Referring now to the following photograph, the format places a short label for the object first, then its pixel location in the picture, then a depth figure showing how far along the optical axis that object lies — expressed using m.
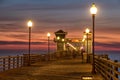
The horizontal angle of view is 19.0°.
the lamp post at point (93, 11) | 27.16
